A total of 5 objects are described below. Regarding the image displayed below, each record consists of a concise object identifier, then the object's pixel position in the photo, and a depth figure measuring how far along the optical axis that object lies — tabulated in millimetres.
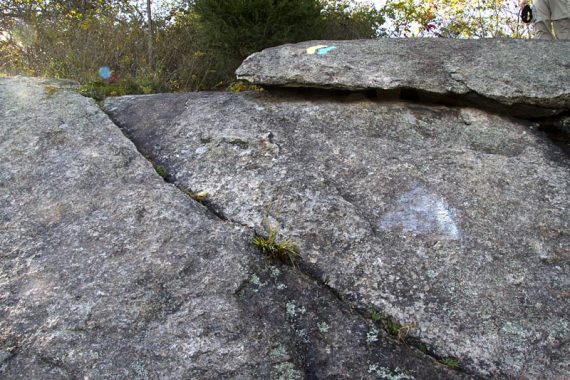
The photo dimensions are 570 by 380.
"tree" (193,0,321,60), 5770
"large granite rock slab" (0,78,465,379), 2031
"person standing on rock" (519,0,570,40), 5254
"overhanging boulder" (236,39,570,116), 3587
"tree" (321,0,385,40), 7719
